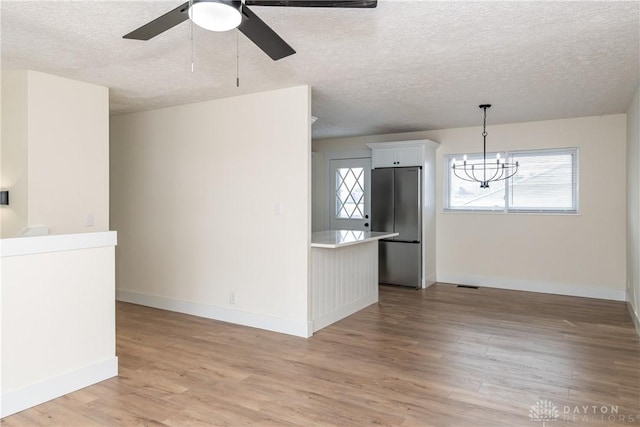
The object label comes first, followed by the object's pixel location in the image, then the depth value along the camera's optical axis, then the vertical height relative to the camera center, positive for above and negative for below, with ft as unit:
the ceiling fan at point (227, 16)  5.80 +2.85
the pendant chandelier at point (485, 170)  20.24 +2.02
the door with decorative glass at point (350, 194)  24.06 +1.04
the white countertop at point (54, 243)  8.40 -0.65
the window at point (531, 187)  19.21 +1.14
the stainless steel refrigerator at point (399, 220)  20.71 -0.41
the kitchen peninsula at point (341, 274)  13.98 -2.29
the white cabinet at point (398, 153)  20.71 +2.93
